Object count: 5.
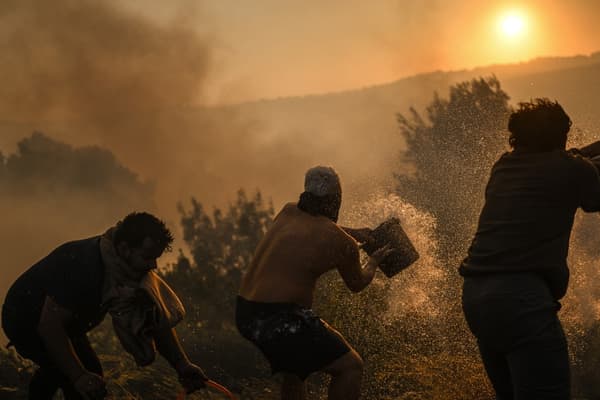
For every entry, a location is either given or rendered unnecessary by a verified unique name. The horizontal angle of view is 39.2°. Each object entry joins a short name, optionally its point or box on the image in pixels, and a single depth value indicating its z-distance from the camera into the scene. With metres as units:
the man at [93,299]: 4.59
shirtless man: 4.60
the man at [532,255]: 3.73
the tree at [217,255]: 17.22
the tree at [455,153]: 14.66
